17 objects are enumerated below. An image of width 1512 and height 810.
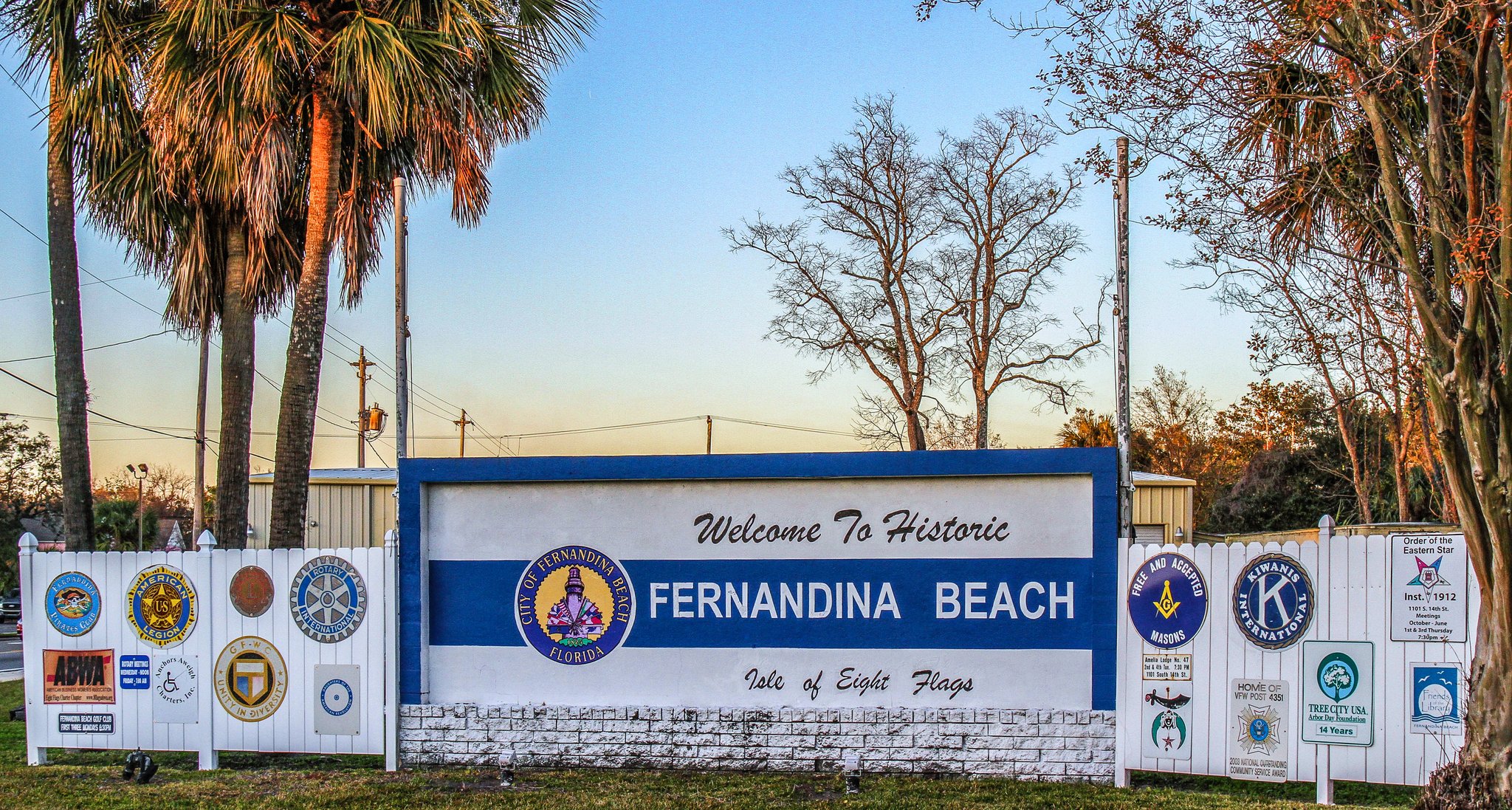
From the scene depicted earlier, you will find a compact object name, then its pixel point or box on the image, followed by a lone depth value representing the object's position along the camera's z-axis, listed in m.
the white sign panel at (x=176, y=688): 8.86
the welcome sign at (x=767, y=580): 8.23
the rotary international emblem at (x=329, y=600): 8.68
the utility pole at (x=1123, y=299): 9.45
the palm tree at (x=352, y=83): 11.93
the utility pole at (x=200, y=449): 26.50
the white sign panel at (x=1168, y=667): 7.90
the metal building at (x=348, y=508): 29.55
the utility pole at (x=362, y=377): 41.62
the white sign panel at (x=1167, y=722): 7.88
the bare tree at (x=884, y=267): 32.06
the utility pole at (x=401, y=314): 12.78
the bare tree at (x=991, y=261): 31.03
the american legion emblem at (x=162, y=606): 8.90
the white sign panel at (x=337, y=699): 8.66
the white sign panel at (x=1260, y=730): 7.70
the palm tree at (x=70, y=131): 12.15
